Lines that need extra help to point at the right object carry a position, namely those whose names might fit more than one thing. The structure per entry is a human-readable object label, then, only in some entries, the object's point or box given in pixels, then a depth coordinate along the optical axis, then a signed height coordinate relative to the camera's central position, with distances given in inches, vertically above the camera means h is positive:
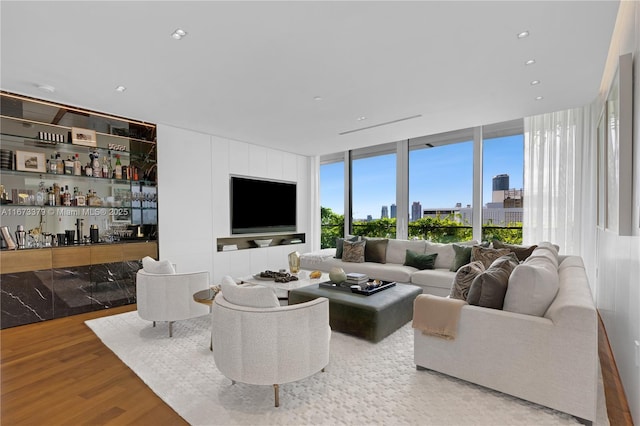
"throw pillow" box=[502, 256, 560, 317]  80.5 -21.7
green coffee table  115.8 -39.7
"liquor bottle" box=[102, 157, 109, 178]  171.9 +24.0
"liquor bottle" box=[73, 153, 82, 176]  161.9 +23.2
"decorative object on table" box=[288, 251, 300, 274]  170.9 -29.2
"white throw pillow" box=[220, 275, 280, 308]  80.0 -22.6
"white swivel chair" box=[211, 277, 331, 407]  77.0 -32.6
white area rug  74.2 -50.2
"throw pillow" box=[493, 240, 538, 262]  150.2 -20.7
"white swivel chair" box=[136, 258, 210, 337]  124.7 -34.3
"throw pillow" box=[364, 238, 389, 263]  209.3 -28.1
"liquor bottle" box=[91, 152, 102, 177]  168.7 +24.6
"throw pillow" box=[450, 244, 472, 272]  173.0 -27.2
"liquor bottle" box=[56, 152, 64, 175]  156.9 +23.7
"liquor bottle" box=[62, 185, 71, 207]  157.9 +6.8
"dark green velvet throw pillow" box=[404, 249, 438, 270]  186.9 -31.5
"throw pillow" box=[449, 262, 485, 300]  96.0 -22.7
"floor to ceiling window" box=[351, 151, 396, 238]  262.2 +13.6
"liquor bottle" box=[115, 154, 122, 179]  175.9 +24.5
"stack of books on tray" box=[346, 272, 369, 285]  142.5 -32.7
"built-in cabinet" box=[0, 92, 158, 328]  142.3 +2.1
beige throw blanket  87.1 -31.0
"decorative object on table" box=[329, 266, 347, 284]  144.1 -31.3
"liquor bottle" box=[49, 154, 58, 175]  154.8 +22.9
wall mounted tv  227.9 +3.8
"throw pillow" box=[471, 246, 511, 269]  154.4 -23.2
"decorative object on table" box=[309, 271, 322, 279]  161.4 -34.4
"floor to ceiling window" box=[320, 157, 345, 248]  293.9 +8.3
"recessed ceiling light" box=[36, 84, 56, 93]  129.1 +52.7
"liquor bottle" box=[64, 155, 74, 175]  158.7 +23.0
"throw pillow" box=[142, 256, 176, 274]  130.0 -24.2
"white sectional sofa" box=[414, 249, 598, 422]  71.5 -36.6
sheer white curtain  176.7 +17.7
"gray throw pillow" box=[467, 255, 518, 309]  86.1 -22.5
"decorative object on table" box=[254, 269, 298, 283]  153.3 -34.0
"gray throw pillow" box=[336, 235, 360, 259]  220.1 -26.0
